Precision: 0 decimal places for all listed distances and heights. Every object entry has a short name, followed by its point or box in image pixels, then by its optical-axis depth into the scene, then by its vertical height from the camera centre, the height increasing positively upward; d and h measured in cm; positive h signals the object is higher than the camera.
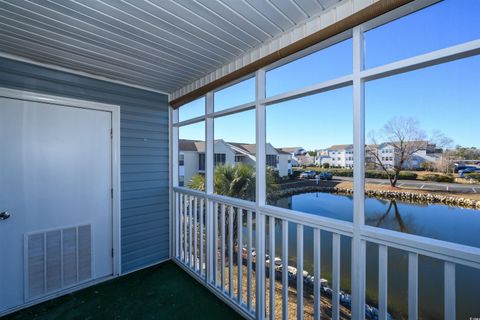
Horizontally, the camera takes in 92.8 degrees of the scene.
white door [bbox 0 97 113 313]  216 -39
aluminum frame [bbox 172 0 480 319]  107 -39
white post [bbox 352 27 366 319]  134 -13
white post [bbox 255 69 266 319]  197 -23
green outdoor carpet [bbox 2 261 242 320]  212 -142
